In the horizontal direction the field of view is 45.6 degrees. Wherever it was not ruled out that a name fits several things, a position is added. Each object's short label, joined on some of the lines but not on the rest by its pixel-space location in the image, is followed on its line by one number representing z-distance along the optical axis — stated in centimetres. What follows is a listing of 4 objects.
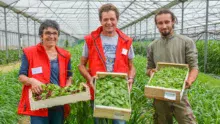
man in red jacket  263
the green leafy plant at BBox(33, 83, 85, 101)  234
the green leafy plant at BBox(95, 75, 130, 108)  229
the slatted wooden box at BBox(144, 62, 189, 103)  250
